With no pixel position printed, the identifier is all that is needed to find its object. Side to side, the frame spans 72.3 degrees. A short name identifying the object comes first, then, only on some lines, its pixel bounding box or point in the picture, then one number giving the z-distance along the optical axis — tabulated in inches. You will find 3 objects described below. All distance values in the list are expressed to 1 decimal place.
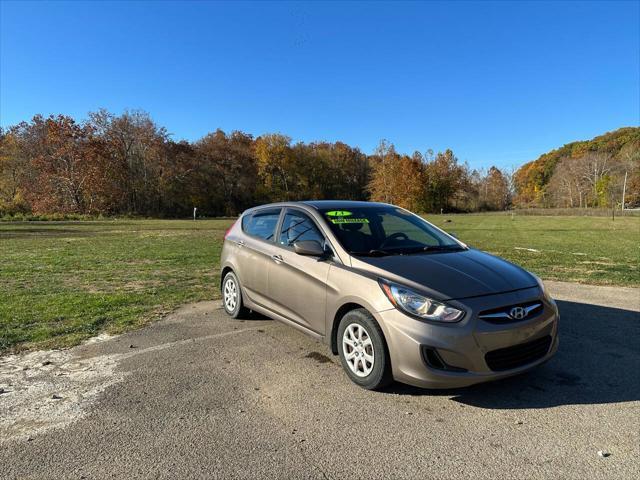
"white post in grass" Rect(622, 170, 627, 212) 2853.6
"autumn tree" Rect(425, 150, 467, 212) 3107.8
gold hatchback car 131.0
